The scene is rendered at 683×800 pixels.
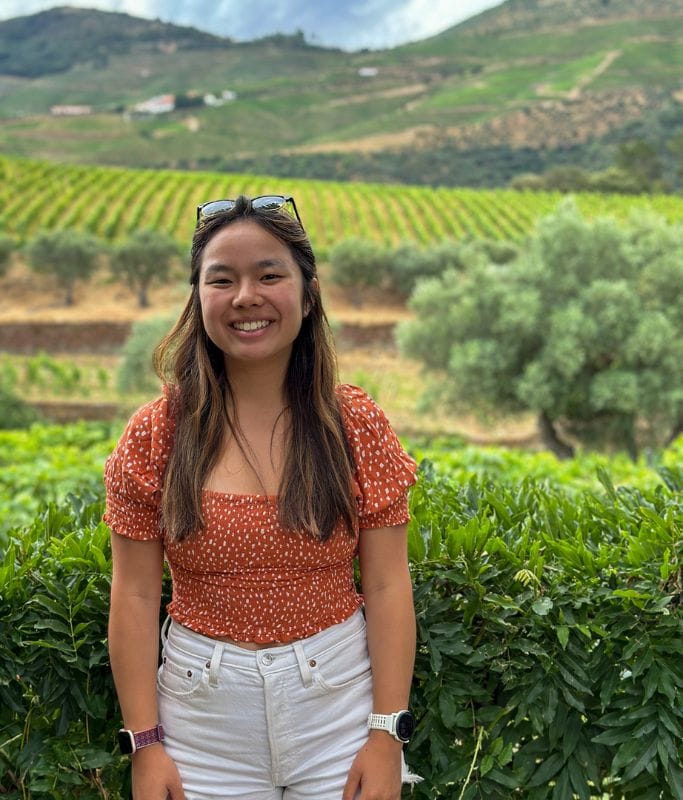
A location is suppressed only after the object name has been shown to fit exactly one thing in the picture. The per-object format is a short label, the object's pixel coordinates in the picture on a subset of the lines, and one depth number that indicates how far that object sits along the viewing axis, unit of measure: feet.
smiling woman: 5.43
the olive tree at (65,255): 105.50
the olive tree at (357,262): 109.29
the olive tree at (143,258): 106.22
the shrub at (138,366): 71.36
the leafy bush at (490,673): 6.41
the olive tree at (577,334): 54.65
